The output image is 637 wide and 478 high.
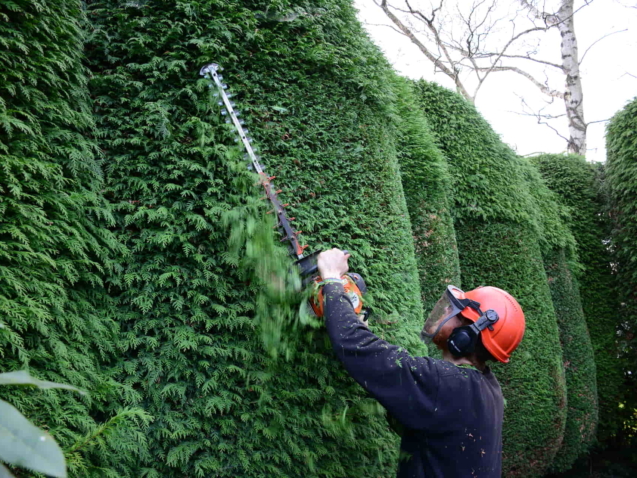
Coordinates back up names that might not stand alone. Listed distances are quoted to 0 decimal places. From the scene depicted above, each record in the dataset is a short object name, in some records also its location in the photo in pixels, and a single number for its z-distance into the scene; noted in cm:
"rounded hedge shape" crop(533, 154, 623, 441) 759
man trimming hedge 198
